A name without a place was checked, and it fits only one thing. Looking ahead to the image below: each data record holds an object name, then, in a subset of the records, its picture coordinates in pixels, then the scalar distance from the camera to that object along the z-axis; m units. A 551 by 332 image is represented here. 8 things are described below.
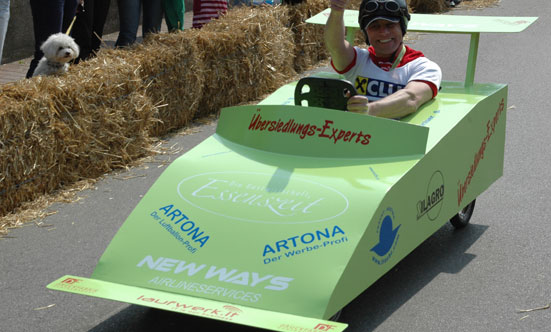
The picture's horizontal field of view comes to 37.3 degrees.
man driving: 4.71
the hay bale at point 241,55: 8.20
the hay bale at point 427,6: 13.48
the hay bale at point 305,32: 9.88
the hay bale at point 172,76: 7.36
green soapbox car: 3.61
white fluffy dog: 6.60
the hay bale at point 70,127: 5.69
